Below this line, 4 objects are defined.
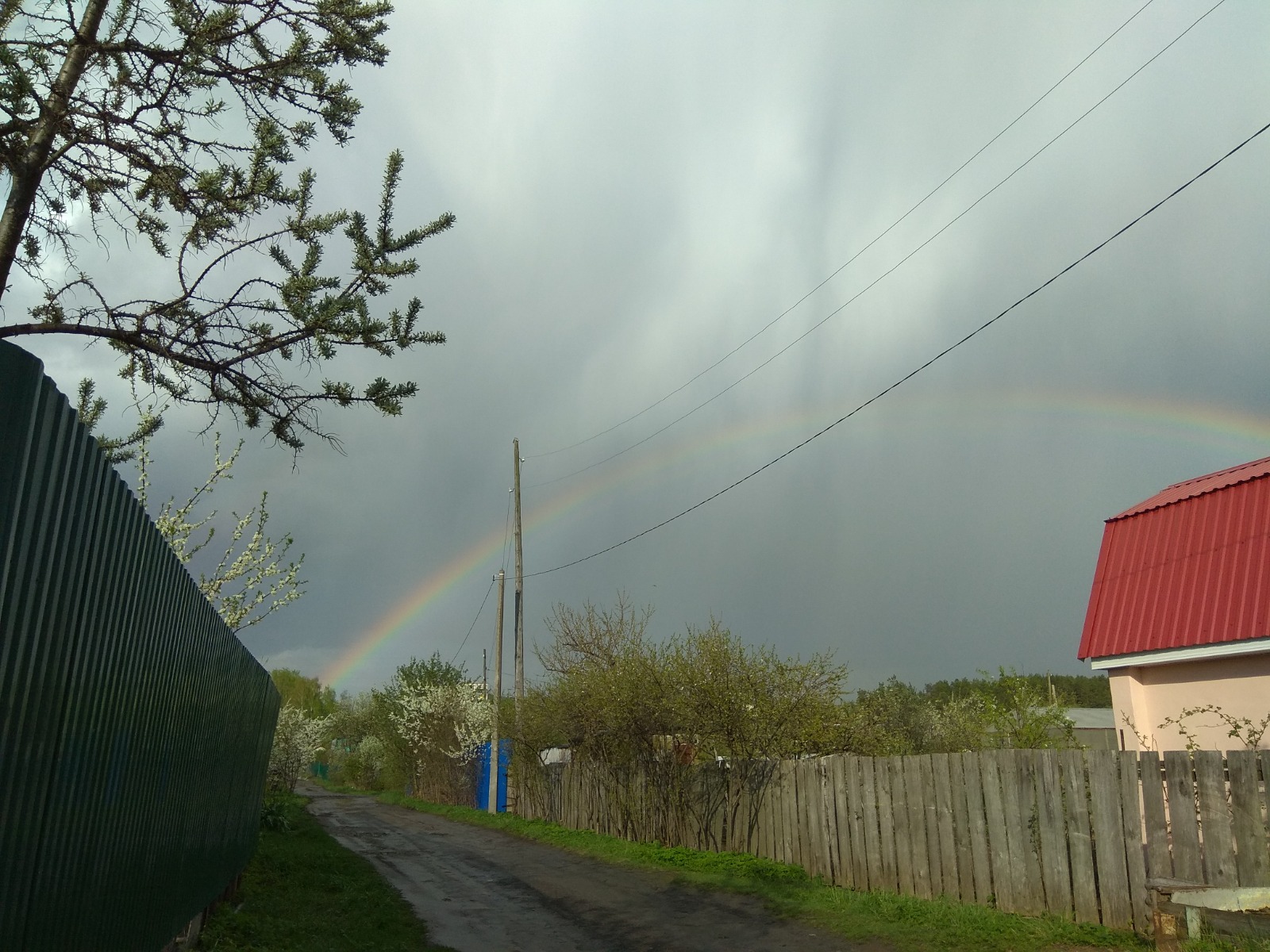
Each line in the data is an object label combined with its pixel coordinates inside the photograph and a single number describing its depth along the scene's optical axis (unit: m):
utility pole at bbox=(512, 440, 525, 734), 26.04
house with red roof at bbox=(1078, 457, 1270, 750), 11.84
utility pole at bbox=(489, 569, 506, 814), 26.45
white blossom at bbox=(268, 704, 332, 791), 28.77
